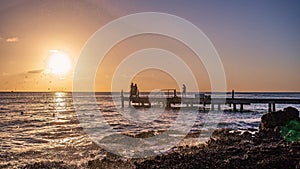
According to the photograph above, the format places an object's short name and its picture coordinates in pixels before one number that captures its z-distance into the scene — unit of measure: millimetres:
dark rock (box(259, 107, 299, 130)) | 20625
